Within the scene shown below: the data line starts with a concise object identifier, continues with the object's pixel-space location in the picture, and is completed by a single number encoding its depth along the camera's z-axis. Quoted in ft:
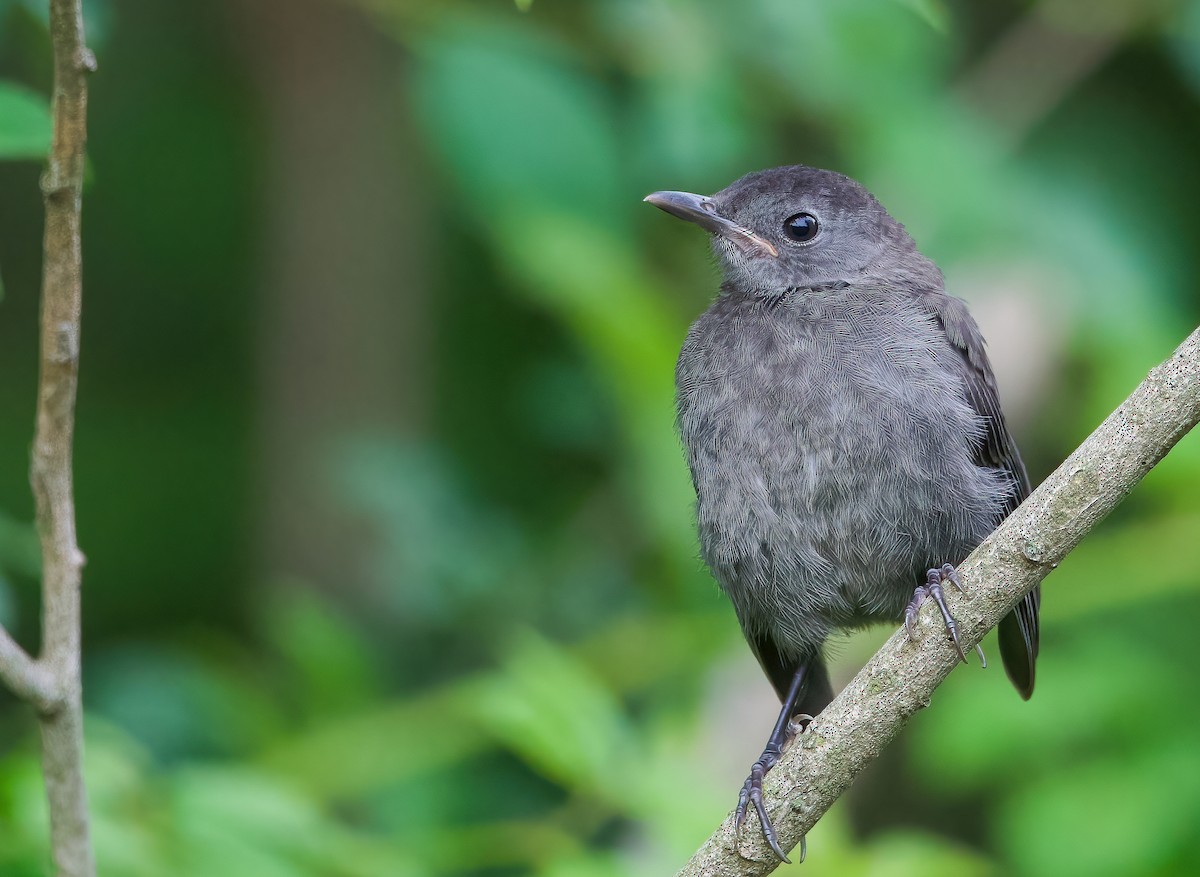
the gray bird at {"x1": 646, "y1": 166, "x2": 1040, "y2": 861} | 21.70
